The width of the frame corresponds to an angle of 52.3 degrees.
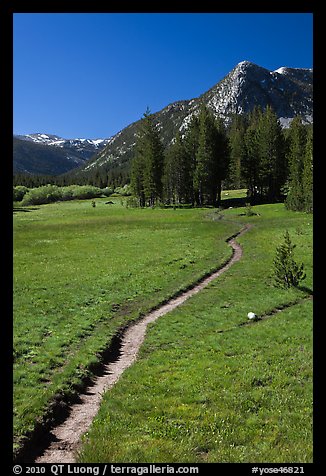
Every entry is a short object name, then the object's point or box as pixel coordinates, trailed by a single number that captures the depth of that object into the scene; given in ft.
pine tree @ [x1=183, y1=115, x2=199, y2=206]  305.73
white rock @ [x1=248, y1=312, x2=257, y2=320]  68.13
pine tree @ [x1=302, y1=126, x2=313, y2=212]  214.90
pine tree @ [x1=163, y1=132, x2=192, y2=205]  313.94
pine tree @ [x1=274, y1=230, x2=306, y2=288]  88.33
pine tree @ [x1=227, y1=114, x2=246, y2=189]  326.61
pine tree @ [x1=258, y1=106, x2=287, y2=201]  302.66
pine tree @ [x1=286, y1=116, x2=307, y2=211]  223.79
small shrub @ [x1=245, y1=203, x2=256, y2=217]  218.18
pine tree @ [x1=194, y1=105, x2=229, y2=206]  287.48
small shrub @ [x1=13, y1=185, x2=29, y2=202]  463.66
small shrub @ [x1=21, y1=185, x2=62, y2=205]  452.76
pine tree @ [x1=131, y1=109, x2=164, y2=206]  302.04
